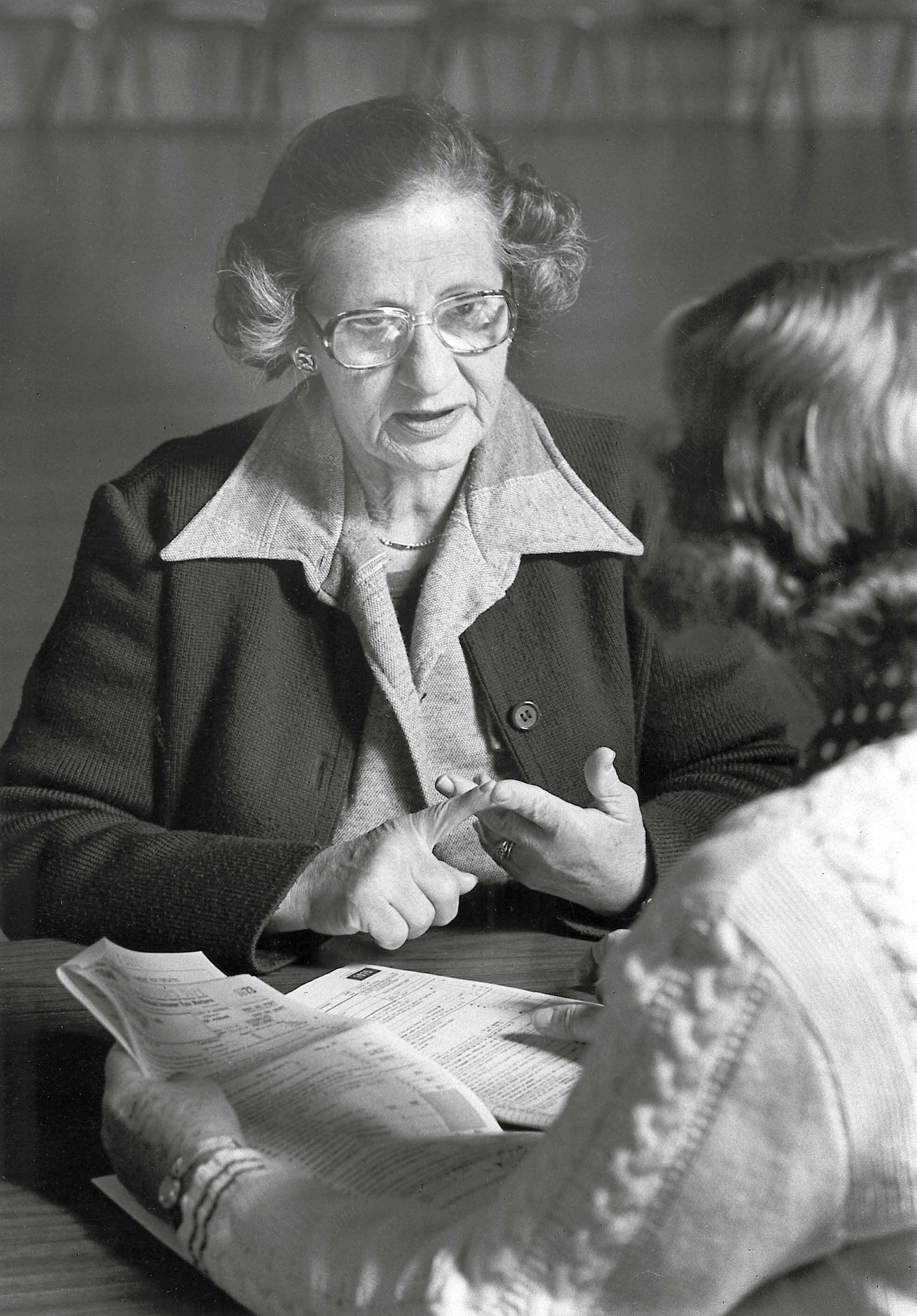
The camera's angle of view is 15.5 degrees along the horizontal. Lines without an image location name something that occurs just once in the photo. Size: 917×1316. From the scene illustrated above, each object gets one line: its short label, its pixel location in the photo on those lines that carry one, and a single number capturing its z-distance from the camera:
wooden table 2.04
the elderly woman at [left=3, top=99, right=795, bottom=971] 2.28
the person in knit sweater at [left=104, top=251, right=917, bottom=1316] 1.86
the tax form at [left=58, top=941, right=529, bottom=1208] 2.05
